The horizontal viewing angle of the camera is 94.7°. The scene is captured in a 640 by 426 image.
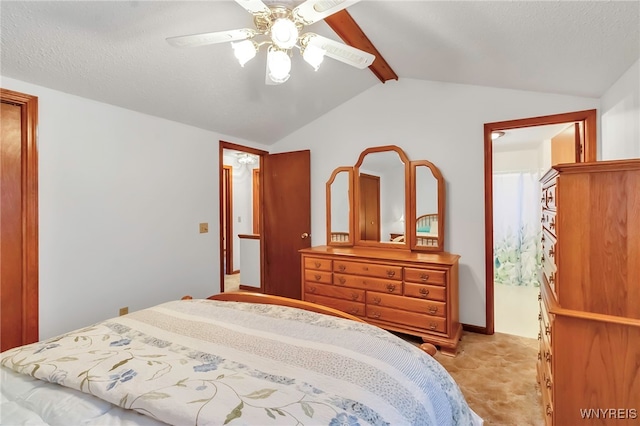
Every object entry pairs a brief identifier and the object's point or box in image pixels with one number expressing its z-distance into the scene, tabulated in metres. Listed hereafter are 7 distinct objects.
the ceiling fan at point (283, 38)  1.40
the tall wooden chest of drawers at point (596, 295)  1.16
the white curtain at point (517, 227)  4.40
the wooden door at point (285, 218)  3.70
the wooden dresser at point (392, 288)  2.39
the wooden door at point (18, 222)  1.94
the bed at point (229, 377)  0.74
